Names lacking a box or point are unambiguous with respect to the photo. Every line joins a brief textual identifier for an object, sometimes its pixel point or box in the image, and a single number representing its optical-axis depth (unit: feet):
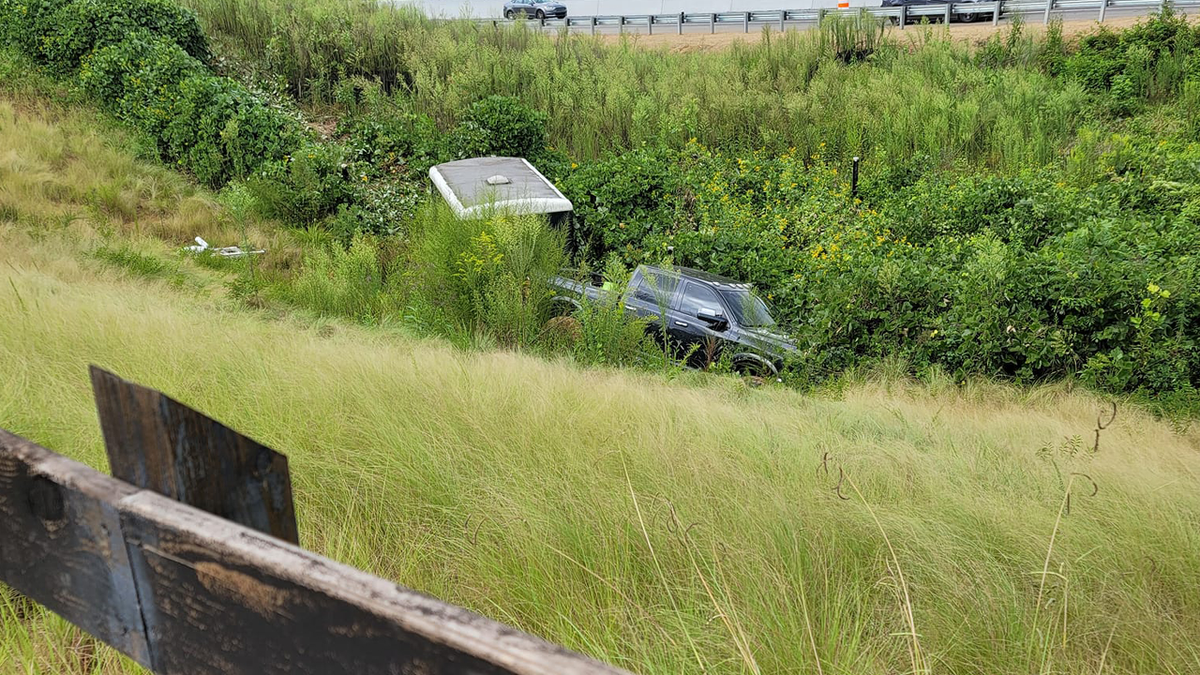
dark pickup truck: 30.71
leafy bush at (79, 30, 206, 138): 53.47
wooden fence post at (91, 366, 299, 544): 3.38
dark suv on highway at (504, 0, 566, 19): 110.32
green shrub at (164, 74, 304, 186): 50.88
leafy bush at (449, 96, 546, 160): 54.13
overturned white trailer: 35.24
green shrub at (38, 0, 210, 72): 56.95
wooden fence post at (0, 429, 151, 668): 3.76
